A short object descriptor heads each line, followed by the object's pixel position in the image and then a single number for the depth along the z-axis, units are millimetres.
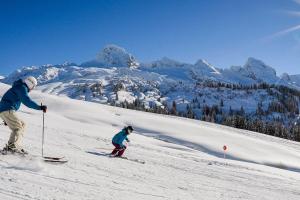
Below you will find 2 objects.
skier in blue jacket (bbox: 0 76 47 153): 11062
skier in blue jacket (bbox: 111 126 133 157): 16006
